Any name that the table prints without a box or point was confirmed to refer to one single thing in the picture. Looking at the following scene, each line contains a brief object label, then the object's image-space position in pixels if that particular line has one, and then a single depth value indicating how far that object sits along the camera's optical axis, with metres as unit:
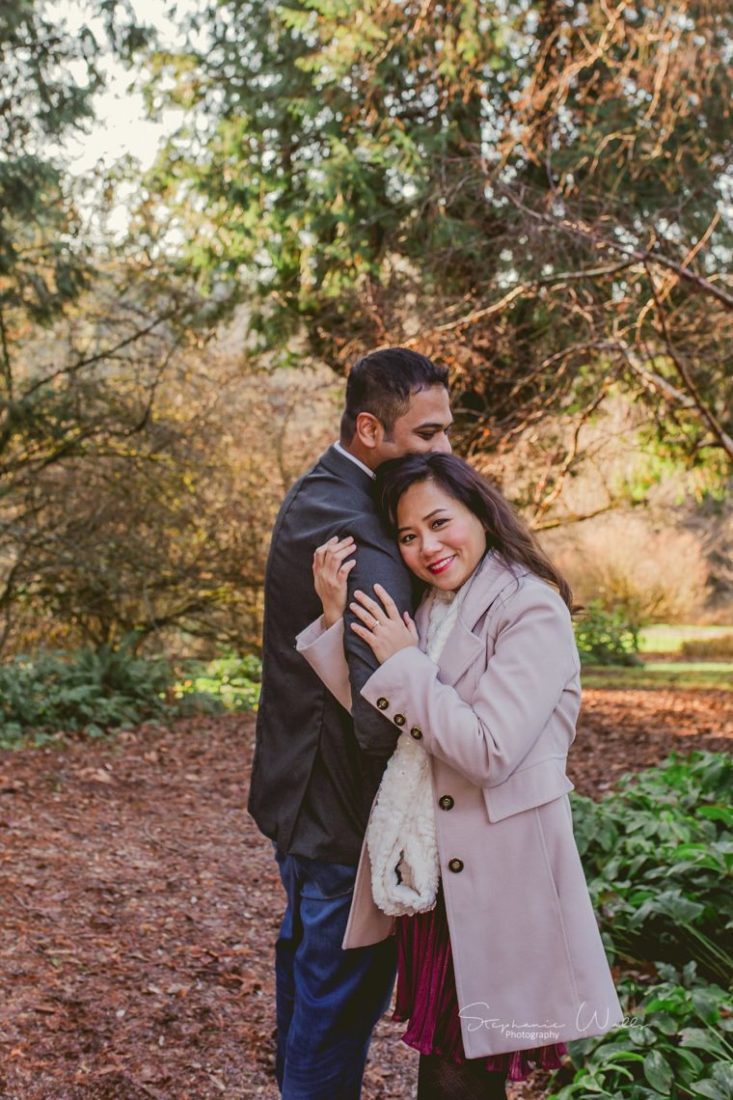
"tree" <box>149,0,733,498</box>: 7.25
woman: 1.88
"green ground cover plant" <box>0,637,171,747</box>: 8.02
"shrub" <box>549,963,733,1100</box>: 2.56
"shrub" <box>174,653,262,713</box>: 9.59
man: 2.12
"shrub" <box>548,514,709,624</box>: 19.39
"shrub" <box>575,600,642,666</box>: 16.38
